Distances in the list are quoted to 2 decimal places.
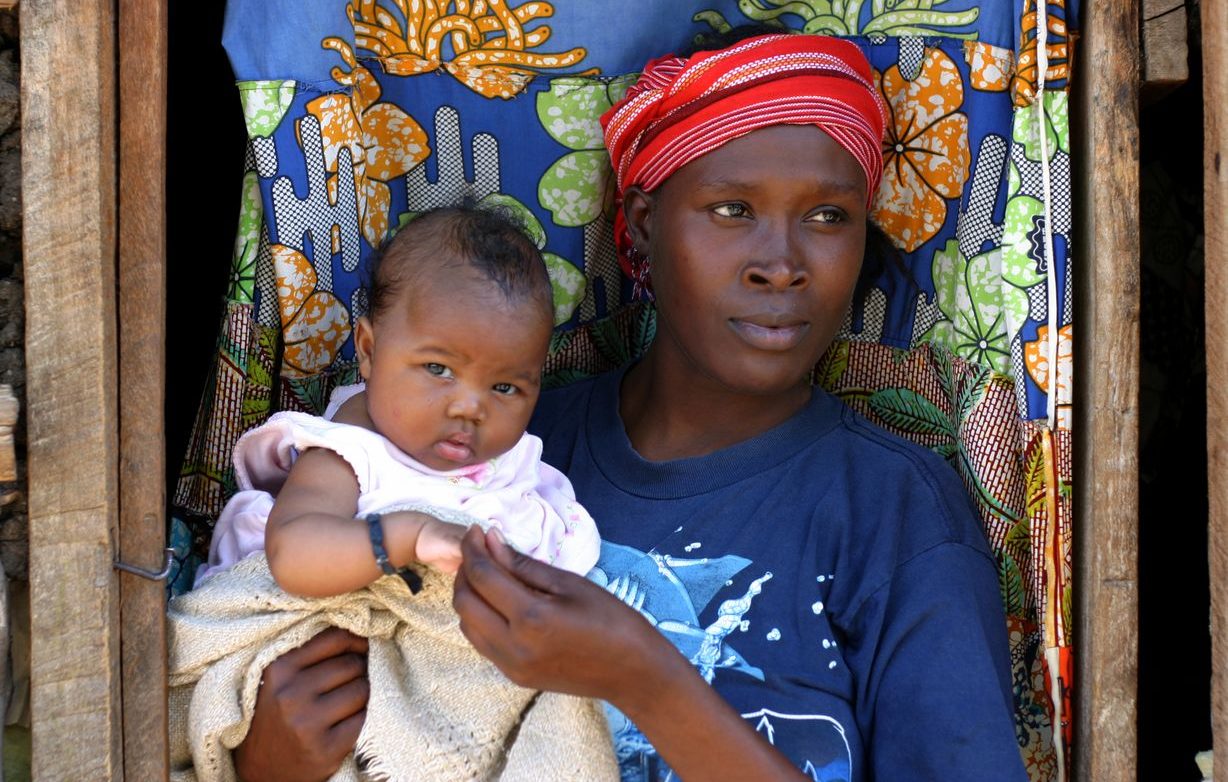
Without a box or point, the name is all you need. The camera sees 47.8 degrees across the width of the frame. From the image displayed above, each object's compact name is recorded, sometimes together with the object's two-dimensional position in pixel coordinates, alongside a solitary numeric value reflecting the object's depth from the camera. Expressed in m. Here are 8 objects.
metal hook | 1.61
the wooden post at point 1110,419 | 1.80
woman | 1.57
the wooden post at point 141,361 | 1.63
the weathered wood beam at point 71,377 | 1.57
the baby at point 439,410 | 1.74
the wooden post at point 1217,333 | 1.68
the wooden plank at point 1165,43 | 1.87
